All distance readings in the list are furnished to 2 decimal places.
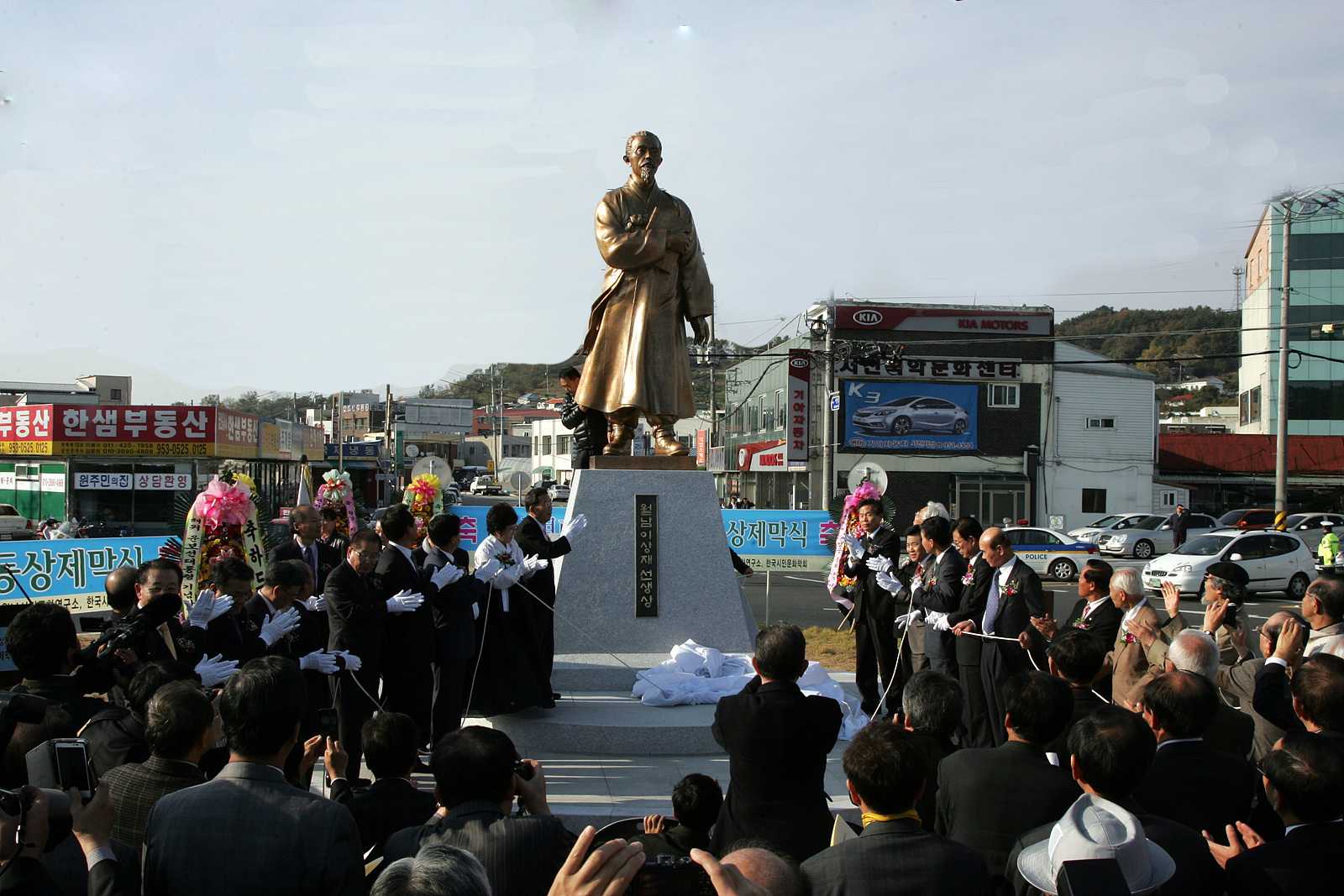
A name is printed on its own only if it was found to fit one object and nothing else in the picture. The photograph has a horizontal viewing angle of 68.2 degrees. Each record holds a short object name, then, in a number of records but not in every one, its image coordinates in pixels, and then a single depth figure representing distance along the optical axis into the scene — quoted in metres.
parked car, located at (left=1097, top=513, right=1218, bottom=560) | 25.98
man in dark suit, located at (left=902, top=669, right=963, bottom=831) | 3.64
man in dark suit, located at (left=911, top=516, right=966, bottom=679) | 6.36
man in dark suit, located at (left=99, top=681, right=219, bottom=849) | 2.87
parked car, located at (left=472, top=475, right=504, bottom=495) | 57.03
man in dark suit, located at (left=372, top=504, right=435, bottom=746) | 5.90
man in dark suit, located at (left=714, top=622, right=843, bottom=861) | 3.41
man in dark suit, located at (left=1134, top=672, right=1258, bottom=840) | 3.11
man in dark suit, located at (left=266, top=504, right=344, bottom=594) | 7.22
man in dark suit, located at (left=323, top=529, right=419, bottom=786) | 5.58
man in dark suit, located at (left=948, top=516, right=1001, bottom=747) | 6.04
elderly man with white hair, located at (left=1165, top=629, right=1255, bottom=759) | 3.77
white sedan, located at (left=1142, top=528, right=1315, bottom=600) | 18.62
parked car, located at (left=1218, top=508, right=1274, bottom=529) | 27.23
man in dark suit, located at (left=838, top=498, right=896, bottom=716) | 7.74
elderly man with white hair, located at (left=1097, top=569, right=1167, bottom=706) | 4.98
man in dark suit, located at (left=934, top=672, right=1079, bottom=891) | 3.00
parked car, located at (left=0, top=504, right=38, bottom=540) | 19.40
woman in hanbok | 6.80
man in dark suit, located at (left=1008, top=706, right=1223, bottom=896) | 2.63
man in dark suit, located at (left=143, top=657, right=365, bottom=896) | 2.41
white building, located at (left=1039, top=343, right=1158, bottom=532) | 33.06
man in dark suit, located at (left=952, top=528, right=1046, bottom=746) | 5.78
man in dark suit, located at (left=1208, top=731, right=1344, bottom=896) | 2.55
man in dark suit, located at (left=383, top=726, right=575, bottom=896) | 2.53
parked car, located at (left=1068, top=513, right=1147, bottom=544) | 27.19
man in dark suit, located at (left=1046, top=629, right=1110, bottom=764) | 4.03
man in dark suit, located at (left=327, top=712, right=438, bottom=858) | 3.02
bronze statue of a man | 8.49
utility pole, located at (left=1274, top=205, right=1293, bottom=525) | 22.94
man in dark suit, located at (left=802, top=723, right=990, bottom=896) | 2.41
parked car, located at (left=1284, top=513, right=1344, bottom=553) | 27.05
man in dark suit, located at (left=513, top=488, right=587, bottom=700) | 7.20
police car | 21.70
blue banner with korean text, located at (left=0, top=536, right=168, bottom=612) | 8.48
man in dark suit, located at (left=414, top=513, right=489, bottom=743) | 6.20
